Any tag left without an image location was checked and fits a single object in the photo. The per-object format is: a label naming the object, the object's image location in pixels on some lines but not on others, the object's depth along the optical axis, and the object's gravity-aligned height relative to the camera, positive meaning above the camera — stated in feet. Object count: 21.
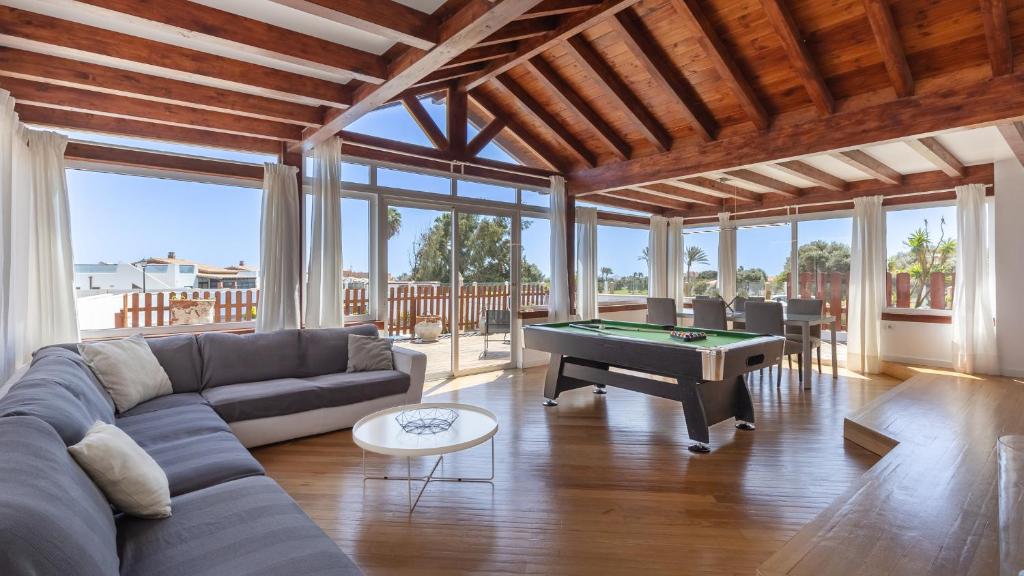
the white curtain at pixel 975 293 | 18.89 -0.25
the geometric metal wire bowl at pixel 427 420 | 9.39 -2.59
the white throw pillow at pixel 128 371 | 10.19 -1.61
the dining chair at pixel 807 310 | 19.51 -0.92
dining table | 17.33 -1.44
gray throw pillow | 14.10 -1.77
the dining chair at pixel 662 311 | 20.40 -0.89
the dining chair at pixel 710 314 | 19.35 -1.00
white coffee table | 8.29 -2.61
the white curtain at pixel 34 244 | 10.18 +1.26
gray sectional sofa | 4.11 -2.40
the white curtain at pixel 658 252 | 29.01 +2.25
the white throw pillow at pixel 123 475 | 5.65 -2.11
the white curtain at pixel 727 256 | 27.30 +1.86
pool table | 11.57 -1.85
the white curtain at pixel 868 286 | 21.26 +0.08
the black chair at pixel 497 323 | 21.36 -1.36
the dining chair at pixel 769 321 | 17.87 -1.19
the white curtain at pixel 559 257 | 21.93 +1.55
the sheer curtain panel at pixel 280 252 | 15.08 +1.33
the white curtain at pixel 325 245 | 15.64 +1.57
